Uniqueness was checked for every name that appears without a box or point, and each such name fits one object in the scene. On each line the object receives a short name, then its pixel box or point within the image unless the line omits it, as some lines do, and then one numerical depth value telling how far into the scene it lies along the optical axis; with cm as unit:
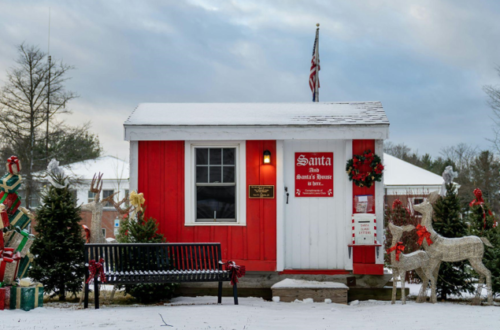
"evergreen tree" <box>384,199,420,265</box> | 1441
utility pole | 2425
